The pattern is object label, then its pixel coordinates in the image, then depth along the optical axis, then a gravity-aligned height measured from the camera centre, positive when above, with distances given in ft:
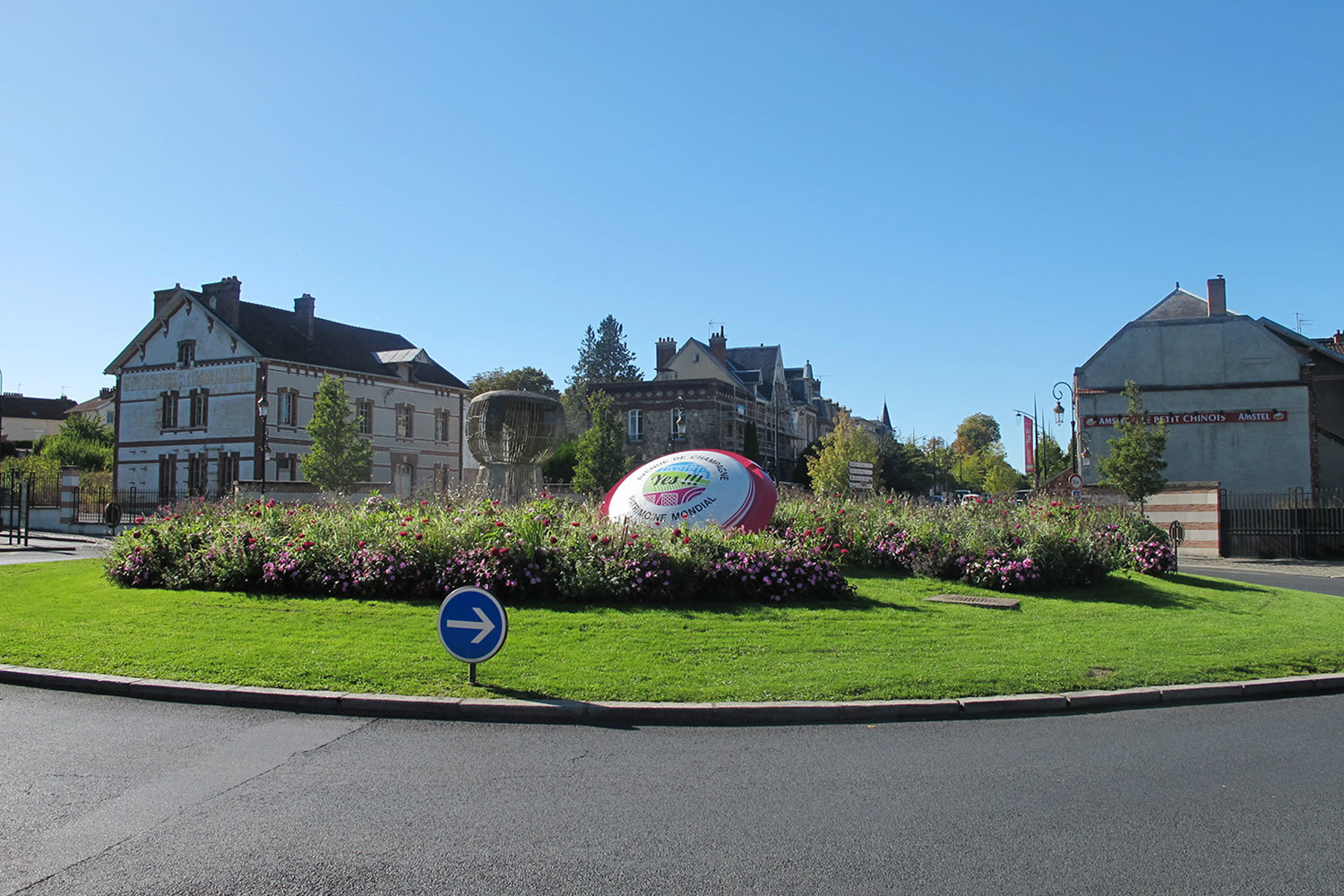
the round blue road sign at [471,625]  26.27 -3.59
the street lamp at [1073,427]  137.80 +10.73
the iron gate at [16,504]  102.20 -0.90
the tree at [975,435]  374.84 +26.73
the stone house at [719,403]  213.25 +23.51
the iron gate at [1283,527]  92.53 -2.74
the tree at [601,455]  177.78 +8.29
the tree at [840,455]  182.50 +9.08
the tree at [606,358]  353.31 +53.55
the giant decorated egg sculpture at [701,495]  51.42 +0.22
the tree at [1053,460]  213.66 +9.49
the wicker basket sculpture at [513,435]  81.56 +5.57
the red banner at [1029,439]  169.48 +11.37
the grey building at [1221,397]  127.75 +14.49
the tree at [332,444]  138.10 +8.01
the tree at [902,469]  230.89 +7.57
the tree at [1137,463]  98.99 +3.85
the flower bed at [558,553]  39.09 -2.54
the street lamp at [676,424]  214.28 +17.22
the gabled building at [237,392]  149.18 +17.85
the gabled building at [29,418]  306.55 +27.08
